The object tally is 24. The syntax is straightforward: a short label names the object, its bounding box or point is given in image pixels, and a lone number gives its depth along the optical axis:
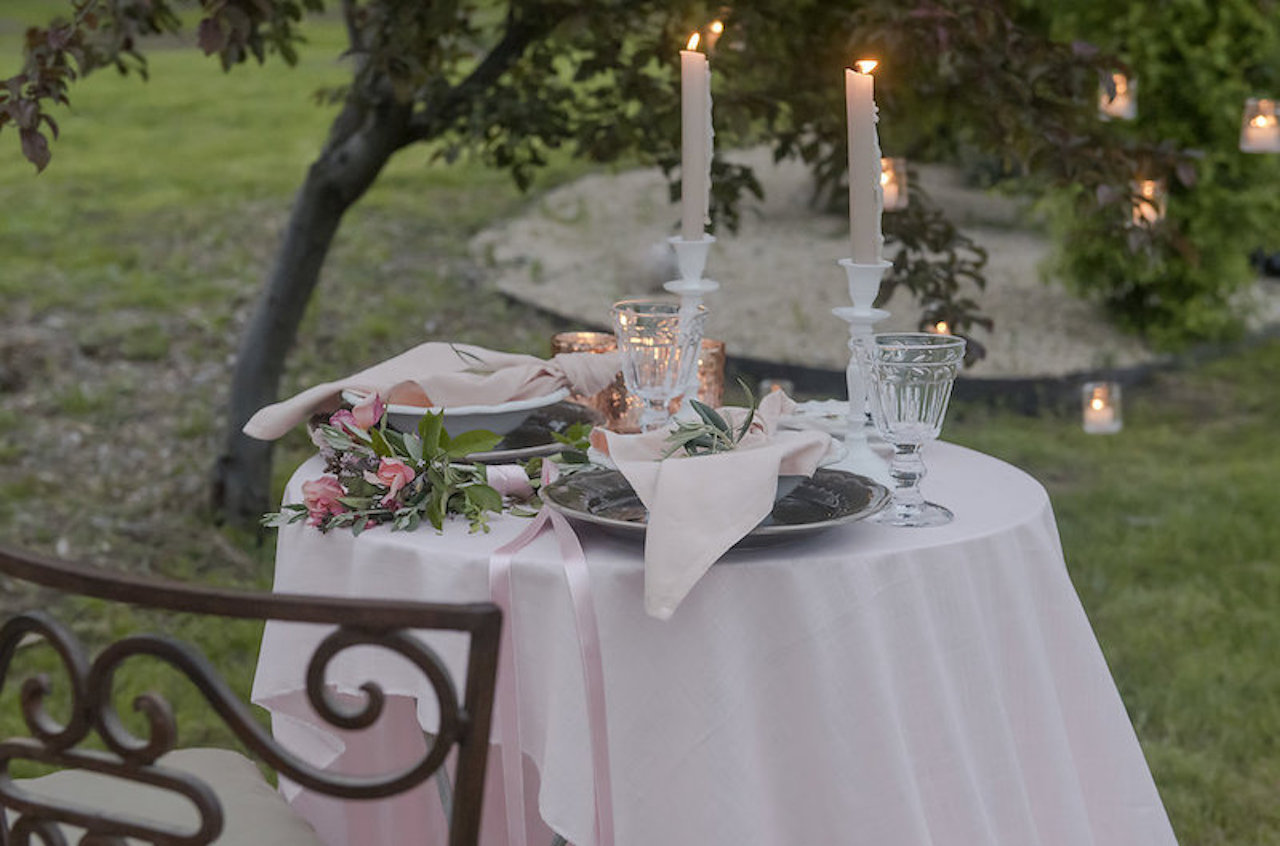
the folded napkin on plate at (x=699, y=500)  1.61
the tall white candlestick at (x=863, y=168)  1.91
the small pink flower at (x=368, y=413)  1.93
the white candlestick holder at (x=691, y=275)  2.12
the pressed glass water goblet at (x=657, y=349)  1.95
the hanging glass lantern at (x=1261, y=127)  5.84
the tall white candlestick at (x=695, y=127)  2.09
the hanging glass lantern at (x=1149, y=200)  3.57
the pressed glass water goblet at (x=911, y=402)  1.78
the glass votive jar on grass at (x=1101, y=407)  5.78
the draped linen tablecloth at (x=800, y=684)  1.70
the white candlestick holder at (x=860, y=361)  1.95
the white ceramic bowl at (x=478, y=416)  2.04
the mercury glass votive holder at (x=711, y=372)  2.34
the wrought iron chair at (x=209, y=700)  1.25
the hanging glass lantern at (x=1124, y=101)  4.82
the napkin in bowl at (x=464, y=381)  2.10
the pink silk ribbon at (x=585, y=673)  1.67
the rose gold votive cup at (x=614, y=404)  2.29
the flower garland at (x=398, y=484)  1.84
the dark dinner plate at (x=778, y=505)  1.70
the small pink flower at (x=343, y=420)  1.94
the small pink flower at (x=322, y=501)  1.87
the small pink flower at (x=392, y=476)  1.83
